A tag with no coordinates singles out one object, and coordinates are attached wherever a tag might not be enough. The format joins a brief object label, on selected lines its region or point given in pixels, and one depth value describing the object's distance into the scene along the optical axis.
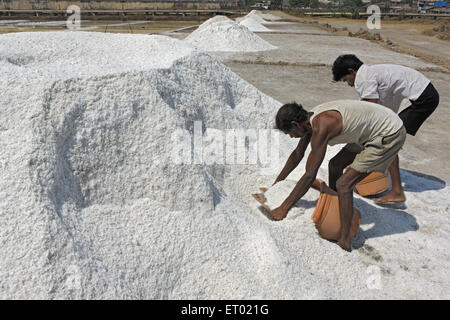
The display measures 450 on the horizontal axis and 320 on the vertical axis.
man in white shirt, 2.76
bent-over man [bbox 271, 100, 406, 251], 2.04
